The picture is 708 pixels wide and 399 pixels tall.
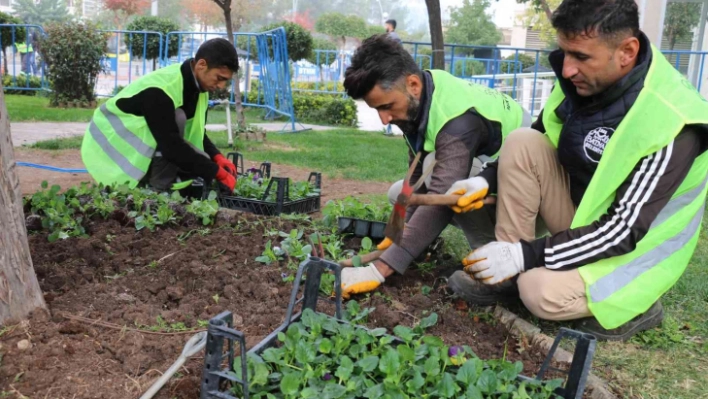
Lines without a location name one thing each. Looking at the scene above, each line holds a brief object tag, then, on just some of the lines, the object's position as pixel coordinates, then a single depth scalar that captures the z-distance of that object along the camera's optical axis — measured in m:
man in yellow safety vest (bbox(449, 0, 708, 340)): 2.16
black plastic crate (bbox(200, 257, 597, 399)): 1.59
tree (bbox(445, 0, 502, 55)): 50.12
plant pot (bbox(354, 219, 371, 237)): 3.35
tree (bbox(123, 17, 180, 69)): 15.54
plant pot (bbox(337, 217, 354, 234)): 3.40
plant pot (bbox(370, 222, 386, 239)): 3.32
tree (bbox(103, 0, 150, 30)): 39.56
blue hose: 5.14
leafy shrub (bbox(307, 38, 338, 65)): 24.35
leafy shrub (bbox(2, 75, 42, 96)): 15.01
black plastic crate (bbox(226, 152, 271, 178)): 4.51
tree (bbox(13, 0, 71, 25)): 52.00
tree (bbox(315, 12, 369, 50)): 38.34
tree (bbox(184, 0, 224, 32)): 46.30
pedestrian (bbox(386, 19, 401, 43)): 12.66
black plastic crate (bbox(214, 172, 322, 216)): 3.85
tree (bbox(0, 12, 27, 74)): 16.93
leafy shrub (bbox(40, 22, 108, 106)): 11.92
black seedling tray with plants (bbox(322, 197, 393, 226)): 3.48
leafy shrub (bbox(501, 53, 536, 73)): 27.16
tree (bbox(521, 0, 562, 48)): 27.09
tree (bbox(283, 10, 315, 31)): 44.71
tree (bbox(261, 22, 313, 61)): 16.56
